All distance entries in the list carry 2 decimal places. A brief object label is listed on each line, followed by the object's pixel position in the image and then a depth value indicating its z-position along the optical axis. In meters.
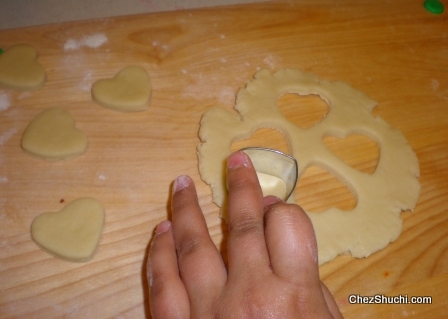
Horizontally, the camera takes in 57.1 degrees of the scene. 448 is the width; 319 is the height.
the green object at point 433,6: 0.43
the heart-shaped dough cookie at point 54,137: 0.30
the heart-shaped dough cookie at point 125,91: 0.33
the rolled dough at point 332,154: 0.29
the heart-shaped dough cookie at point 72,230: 0.27
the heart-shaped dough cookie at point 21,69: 0.33
